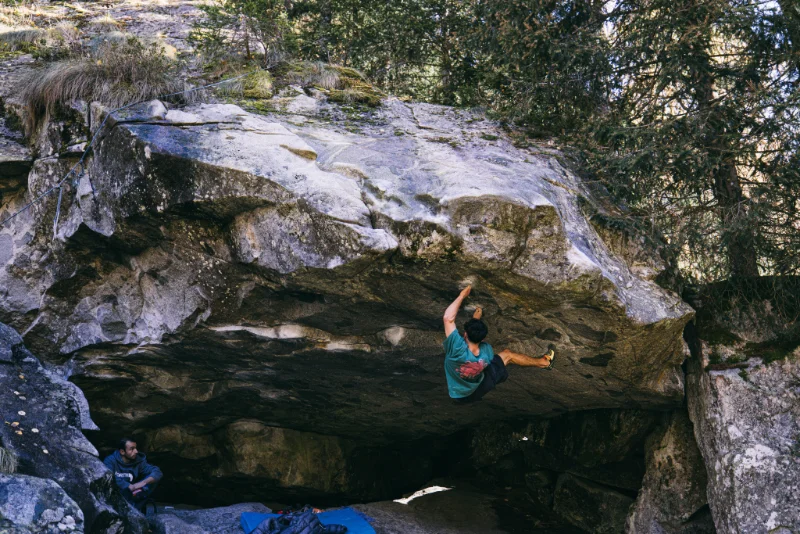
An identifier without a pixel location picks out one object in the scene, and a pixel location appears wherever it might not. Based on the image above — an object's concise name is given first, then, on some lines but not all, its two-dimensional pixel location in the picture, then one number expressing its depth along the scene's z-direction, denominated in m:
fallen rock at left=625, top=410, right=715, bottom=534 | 8.61
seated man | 8.59
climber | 7.10
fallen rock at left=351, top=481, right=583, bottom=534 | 10.29
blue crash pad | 9.39
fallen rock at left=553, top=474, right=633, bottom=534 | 10.42
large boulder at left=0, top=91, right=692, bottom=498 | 6.95
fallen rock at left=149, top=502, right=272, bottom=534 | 8.52
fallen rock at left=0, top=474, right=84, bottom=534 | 5.61
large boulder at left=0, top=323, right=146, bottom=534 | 6.53
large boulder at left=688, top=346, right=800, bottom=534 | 7.37
